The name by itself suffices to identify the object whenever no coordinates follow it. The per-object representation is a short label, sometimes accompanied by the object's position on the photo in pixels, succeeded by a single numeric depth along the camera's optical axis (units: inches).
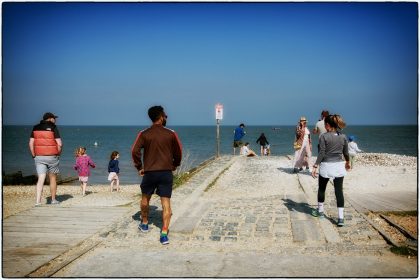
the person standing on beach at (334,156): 258.6
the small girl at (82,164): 430.0
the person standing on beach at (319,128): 431.0
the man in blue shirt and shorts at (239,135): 947.3
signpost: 824.4
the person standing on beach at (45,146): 313.7
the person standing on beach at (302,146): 476.7
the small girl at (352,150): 574.2
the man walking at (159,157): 223.1
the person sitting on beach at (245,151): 928.9
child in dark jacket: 498.9
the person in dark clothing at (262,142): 1095.2
